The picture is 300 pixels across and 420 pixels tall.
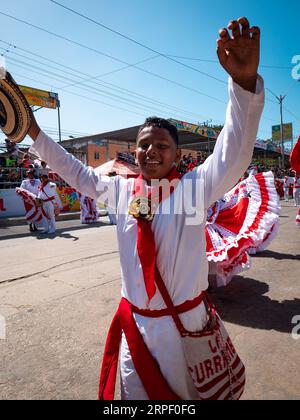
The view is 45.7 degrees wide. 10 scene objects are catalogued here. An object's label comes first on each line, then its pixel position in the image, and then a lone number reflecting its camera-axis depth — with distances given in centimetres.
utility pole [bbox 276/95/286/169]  3422
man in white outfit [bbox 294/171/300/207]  1479
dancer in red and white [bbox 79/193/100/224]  1250
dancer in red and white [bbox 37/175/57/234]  1075
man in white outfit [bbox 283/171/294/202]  2135
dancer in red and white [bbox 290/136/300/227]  360
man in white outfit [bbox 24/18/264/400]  134
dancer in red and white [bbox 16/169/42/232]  1107
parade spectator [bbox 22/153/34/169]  1477
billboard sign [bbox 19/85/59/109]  2439
